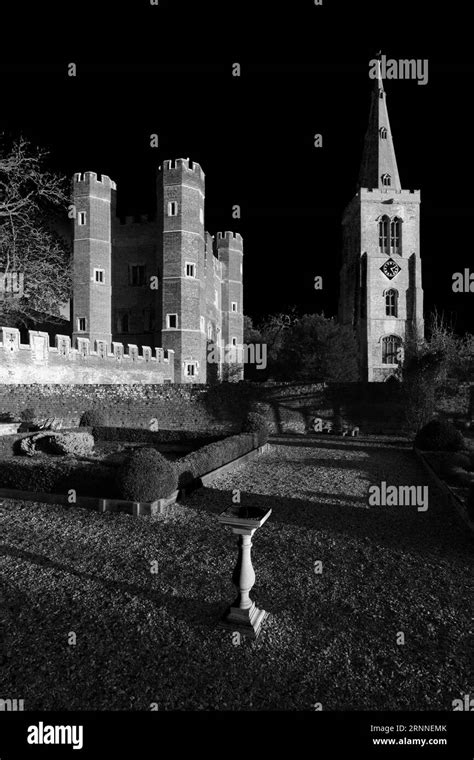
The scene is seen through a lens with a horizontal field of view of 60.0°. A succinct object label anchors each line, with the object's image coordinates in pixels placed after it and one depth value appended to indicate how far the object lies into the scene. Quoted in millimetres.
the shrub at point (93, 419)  19812
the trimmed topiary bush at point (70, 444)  13195
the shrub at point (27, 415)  19703
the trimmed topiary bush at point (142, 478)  7820
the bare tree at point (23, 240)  20062
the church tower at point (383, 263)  41750
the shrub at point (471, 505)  7290
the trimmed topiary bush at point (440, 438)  15180
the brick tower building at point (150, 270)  31875
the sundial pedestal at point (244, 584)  4145
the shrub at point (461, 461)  12406
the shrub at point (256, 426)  16109
